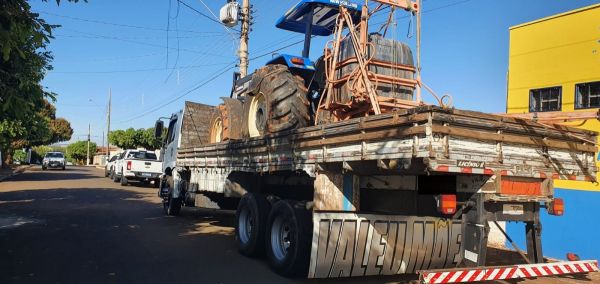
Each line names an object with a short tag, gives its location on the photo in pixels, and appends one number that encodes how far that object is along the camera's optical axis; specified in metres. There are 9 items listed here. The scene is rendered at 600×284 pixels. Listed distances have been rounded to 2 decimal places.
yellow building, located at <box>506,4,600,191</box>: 9.98
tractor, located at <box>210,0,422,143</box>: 6.85
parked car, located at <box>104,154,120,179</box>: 32.11
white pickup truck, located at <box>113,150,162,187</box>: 25.08
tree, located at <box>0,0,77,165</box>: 4.71
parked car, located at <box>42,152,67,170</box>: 46.53
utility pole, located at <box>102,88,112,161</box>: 59.06
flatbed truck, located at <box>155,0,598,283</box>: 4.66
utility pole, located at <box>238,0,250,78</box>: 19.56
